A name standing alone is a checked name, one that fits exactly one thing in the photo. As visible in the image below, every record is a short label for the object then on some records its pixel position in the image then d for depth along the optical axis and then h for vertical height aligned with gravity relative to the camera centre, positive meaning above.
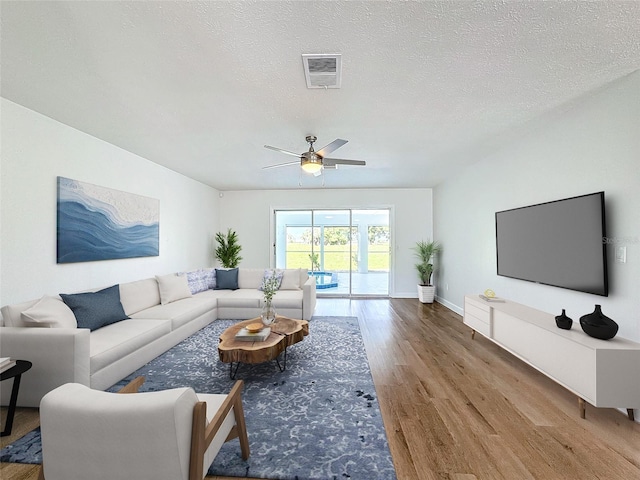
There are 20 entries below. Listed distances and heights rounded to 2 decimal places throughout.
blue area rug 1.66 -1.32
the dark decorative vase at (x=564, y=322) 2.41 -0.68
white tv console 1.99 -0.91
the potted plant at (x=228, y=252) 6.58 -0.21
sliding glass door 7.04 -0.10
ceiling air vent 1.94 +1.28
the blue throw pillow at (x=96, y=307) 2.72 -0.66
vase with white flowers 3.09 -0.79
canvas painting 3.11 +0.25
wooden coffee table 2.52 -0.96
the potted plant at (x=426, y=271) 6.25 -0.63
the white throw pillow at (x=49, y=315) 2.28 -0.61
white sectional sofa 2.15 -0.89
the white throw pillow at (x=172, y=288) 4.07 -0.67
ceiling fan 3.11 +0.96
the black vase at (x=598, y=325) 2.11 -0.63
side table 1.89 -1.01
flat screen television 2.39 +0.00
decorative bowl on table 2.88 -0.88
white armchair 1.02 -0.72
